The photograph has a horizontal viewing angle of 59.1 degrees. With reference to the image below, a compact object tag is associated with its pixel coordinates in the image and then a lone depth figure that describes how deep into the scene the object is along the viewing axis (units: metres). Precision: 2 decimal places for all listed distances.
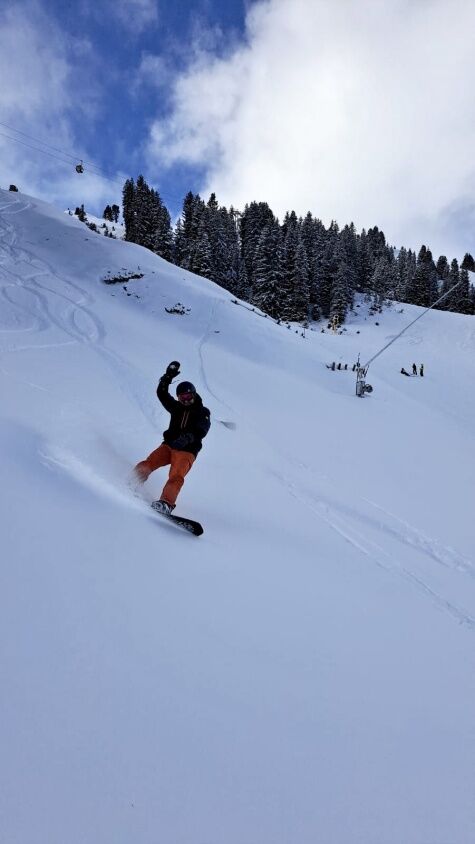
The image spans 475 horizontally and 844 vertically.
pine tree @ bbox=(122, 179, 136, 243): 61.73
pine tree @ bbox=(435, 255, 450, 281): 88.74
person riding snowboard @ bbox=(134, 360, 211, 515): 5.01
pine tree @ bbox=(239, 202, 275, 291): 67.47
